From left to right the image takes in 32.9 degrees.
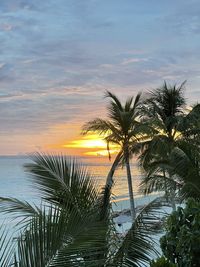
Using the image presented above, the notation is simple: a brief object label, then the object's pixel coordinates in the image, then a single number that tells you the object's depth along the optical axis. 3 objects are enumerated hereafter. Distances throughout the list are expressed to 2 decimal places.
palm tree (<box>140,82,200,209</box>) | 10.88
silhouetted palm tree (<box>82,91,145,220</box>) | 12.59
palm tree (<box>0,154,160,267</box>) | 2.27
